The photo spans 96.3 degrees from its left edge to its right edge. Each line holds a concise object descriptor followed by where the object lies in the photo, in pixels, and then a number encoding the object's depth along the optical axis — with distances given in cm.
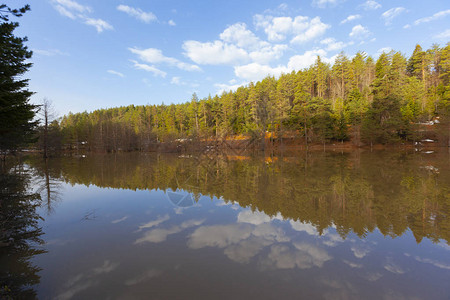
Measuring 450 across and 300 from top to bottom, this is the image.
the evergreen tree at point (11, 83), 1041
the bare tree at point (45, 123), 3767
